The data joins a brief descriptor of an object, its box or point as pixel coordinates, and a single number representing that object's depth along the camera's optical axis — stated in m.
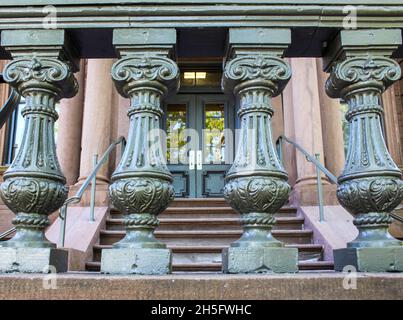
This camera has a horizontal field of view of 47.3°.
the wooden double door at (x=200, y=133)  10.15
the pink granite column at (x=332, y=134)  8.23
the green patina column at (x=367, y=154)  1.95
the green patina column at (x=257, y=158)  1.89
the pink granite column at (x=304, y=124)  7.50
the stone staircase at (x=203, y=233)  5.52
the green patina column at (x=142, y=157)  1.89
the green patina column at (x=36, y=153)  1.90
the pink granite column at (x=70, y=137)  8.62
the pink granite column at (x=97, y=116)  7.89
